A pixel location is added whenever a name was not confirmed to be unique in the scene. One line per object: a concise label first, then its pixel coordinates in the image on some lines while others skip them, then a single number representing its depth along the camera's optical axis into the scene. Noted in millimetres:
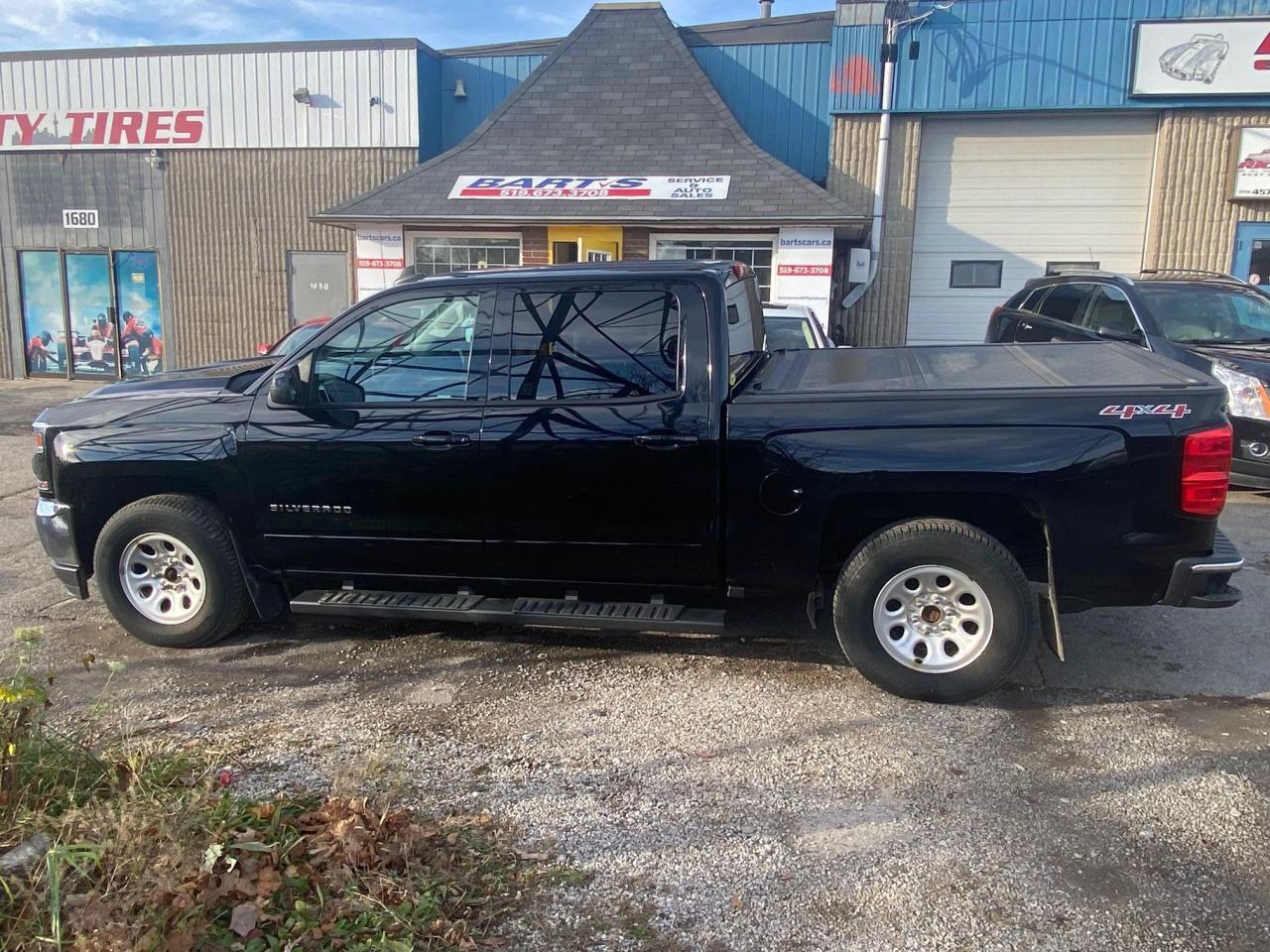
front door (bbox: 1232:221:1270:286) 14250
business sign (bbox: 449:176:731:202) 13844
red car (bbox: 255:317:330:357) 9953
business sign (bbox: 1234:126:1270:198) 13938
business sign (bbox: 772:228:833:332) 13562
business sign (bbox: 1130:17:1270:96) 13758
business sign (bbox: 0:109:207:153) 17031
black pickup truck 4148
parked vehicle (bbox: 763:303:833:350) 8414
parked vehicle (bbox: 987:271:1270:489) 7715
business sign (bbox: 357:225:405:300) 14602
